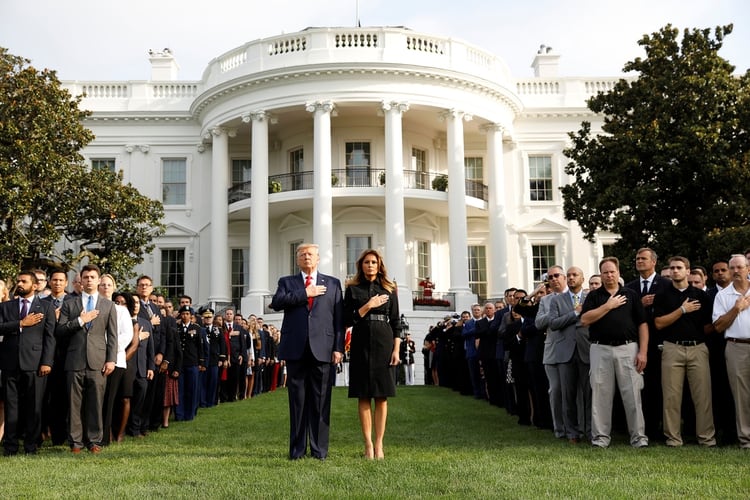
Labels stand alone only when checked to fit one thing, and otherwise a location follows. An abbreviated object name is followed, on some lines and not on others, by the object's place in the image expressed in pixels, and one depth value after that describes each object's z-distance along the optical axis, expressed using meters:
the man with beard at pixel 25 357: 8.57
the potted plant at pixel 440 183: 31.94
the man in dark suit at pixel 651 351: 9.21
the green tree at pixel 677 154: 20.41
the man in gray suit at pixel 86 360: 8.68
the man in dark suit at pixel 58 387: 9.03
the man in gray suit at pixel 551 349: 9.67
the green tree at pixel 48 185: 23.03
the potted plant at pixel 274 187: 31.48
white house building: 29.69
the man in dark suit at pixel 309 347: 7.87
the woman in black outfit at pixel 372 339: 7.73
